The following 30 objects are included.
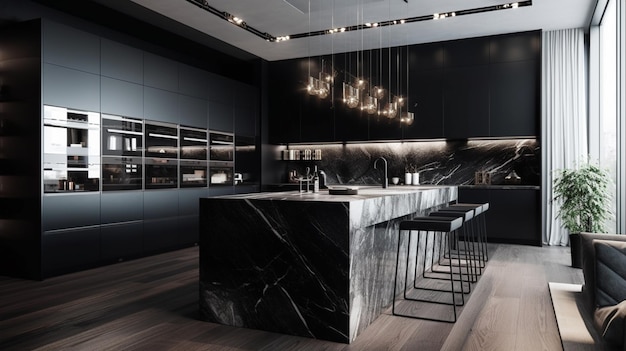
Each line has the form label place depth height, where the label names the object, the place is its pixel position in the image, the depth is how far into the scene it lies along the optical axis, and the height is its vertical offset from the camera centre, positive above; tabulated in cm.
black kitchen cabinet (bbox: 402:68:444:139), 759 +118
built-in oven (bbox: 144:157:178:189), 612 +8
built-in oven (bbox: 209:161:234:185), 735 +9
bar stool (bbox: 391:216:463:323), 358 -37
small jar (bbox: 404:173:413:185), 786 -1
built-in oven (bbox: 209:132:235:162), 736 +51
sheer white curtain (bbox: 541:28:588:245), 699 +98
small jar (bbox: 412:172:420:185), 785 -1
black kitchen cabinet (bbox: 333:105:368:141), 821 +95
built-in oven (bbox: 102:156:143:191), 550 +7
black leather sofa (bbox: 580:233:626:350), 274 -65
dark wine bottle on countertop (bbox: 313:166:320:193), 436 -7
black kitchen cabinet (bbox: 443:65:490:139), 730 +117
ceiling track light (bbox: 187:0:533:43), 595 +216
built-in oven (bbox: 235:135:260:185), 808 +30
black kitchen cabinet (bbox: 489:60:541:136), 702 +117
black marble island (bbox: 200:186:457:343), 315 -59
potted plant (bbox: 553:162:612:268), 548 -27
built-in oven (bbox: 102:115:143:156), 552 +52
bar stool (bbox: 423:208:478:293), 436 -35
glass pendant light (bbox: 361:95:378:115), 545 +85
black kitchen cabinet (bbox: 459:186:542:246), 691 -52
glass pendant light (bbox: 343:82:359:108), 494 +87
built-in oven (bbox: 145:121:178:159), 614 +52
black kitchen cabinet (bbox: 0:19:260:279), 484 +39
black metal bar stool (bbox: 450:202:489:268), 522 -59
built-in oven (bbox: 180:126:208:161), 675 +51
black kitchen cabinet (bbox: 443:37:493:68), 731 +195
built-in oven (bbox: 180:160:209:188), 674 +8
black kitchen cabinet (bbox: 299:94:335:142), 851 +106
